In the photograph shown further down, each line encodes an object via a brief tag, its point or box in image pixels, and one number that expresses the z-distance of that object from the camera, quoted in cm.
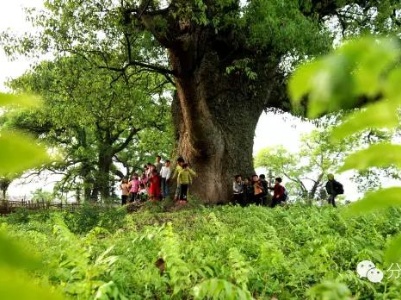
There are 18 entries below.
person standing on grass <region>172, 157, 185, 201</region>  1481
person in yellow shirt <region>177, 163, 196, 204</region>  1453
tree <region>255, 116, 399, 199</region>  4256
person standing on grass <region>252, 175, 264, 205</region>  1612
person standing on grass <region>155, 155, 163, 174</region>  1658
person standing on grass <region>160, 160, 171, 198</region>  1578
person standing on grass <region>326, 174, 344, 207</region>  1589
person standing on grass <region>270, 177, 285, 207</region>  1666
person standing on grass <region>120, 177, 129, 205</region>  1983
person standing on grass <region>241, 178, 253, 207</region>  1594
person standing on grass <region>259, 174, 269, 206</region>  1658
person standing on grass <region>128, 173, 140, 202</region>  1894
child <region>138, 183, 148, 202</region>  1834
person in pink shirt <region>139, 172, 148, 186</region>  1794
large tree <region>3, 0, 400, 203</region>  1201
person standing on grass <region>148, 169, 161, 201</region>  1577
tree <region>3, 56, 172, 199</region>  1559
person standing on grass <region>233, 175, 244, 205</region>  1595
